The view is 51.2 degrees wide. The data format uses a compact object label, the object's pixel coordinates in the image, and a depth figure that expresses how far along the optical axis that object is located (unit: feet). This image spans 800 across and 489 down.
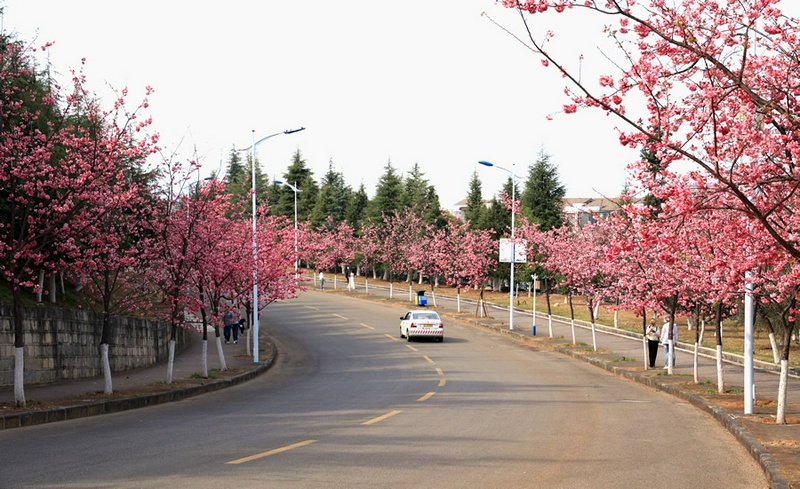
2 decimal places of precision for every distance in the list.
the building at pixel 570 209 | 214.44
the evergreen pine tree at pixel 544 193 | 255.09
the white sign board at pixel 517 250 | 139.93
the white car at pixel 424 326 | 129.39
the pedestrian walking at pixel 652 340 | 89.56
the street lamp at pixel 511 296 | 142.51
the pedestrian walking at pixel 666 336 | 91.20
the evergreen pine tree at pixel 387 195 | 304.30
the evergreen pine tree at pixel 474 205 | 273.93
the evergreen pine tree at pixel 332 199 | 327.67
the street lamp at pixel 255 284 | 99.66
